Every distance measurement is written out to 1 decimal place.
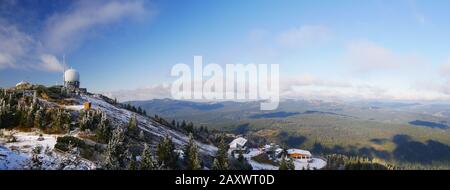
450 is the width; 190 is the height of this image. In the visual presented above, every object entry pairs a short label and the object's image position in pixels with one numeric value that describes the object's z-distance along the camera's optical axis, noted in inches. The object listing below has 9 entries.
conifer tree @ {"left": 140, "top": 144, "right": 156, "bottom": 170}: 1151.3
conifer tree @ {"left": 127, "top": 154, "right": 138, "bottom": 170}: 1105.1
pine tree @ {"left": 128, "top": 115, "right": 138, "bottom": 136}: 2500.2
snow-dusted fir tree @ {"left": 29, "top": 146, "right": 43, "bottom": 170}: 1209.0
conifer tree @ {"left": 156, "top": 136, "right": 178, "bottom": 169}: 1512.1
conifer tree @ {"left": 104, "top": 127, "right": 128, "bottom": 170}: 1231.1
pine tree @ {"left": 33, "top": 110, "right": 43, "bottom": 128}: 2060.8
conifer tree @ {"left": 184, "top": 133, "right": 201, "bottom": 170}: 1318.9
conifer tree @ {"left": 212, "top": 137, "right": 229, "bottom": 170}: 1527.2
